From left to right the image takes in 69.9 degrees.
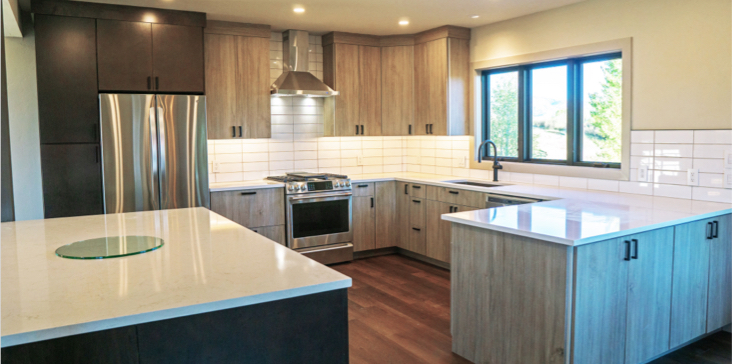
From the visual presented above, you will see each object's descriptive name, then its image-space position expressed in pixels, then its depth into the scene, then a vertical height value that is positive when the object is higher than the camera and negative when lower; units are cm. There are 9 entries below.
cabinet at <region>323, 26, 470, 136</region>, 534 +68
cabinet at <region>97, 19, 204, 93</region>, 431 +78
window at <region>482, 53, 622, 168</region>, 422 +30
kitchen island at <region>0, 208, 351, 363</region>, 134 -43
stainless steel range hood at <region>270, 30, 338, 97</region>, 524 +80
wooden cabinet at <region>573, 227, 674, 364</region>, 248 -78
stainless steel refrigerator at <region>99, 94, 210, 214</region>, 427 -2
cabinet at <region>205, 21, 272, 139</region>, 492 +65
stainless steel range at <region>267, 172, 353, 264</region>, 506 -67
